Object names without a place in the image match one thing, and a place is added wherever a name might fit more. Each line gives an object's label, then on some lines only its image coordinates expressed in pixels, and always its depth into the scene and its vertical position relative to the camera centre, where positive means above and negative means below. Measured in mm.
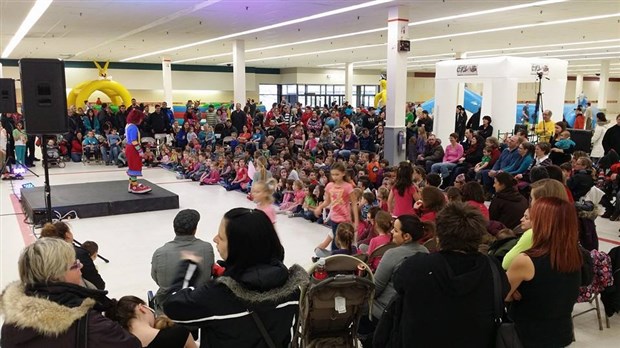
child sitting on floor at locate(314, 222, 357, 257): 4156 -1112
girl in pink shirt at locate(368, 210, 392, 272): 3693 -950
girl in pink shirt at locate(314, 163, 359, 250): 5230 -975
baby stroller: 2576 -1087
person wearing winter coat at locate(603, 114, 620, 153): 7921 -516
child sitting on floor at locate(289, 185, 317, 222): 7308 -1466
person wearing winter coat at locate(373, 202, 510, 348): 1822 -686
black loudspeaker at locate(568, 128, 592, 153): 9273 -617
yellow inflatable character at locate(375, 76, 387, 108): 18478 +434
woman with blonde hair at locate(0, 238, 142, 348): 1639 -688
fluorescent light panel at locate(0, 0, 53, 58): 9658 +2037
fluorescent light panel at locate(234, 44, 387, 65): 18723 +2302
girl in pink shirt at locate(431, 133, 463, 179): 8766 -950
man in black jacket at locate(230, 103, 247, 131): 13742 -357
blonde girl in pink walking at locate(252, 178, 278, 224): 4301 -794
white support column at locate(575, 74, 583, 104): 35266 +1664
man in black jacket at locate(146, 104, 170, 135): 13930 -450
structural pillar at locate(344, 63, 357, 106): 26103 +1572
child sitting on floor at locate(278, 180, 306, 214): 7602 -1445
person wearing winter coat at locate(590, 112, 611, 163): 9711 -666
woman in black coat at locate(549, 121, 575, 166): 7529 -761
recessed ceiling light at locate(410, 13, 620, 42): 11134 +2076
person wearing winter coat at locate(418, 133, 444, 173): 9250 -907
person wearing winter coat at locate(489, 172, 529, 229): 4086 -815
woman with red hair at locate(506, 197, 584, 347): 2045 -723
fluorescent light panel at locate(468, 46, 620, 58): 17859 +2213
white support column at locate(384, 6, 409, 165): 9961 +397
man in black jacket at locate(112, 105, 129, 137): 14766 -446
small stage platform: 7219 -1462
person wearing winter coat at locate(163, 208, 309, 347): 1722 -668
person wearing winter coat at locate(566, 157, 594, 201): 6066 -929
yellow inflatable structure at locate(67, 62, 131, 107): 20125 +619
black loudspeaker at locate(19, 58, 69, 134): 5336 +124
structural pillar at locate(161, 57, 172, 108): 22078 +1252
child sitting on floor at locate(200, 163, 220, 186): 10289 -1486
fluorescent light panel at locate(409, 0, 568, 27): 9383 +2023
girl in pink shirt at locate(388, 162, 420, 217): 4949 -864
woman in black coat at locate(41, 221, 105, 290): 3193 -984
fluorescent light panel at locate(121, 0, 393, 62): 9773 +2105
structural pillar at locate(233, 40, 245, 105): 15844 +976
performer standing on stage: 7699 -602
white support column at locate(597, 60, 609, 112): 24961 +1118
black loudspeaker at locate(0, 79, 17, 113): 10914 +224
